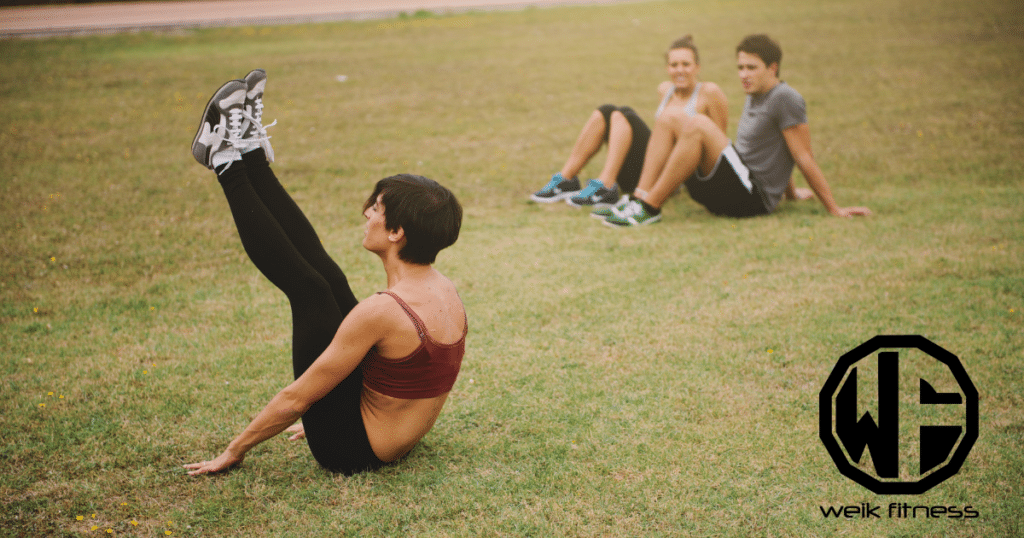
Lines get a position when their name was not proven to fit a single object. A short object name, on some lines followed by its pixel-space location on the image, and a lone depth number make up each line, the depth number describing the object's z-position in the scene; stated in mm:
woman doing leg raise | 2975
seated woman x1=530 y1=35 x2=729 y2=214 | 7438
